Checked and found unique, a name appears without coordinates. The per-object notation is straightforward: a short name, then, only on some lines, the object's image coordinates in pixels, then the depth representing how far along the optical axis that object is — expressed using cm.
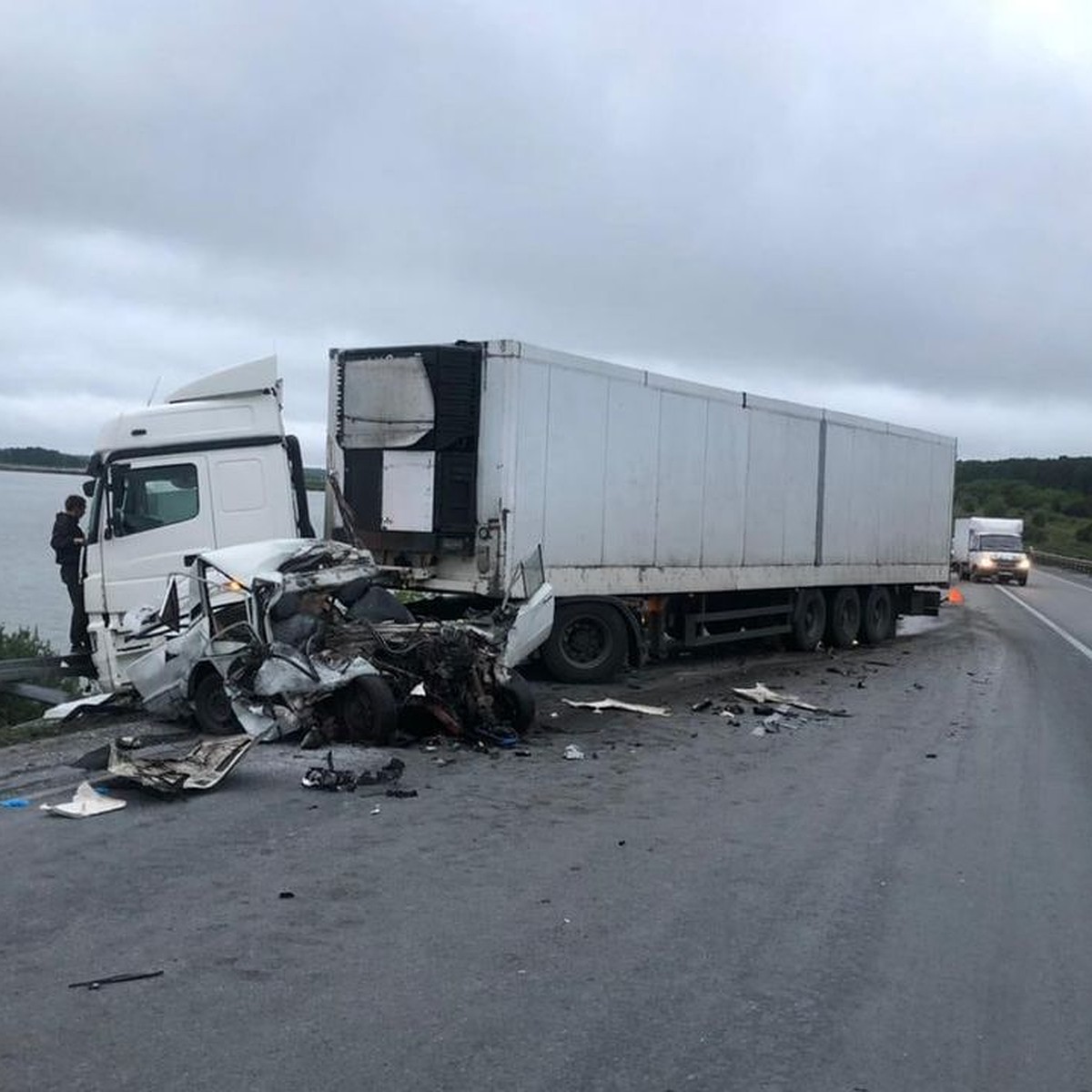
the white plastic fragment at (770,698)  1244
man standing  1291
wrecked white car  927
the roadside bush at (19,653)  1194
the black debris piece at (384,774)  813
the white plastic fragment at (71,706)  1057
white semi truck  1173
